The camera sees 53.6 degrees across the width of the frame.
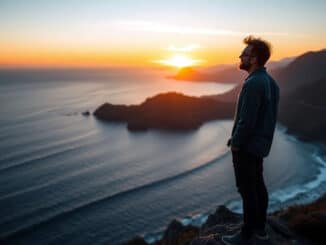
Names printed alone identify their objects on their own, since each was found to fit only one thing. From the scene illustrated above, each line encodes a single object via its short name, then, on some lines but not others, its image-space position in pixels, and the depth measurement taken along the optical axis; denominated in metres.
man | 4.99
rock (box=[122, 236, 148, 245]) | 19.74
